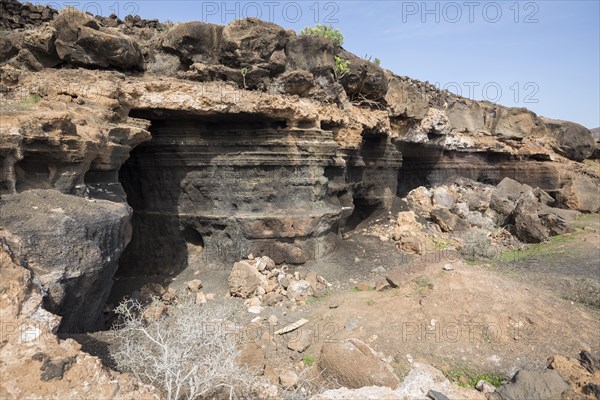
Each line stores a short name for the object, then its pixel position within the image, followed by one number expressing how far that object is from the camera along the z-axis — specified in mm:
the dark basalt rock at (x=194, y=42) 7324
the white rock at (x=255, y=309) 6295
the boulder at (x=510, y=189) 14445
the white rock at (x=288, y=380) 4348
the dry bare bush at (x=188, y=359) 3541
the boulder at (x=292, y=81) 7805
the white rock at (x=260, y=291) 6758
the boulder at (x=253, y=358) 4529
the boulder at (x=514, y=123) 16688
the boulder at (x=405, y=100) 11281
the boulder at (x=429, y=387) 3901
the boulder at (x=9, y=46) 6363
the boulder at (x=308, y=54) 8047
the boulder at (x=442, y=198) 13172
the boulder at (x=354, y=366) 4188
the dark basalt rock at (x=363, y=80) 9102
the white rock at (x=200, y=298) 6598
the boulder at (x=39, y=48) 6250
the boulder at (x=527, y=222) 11125
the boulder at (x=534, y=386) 3883
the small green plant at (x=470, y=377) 4520
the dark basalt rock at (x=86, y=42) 6336
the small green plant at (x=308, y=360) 4974
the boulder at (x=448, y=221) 11461
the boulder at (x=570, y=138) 17609
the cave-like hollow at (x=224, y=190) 7523
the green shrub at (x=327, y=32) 9078
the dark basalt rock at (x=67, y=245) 3814
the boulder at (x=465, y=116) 15115
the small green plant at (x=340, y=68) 8734
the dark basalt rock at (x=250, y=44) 7508
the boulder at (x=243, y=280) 6699
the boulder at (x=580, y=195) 14992
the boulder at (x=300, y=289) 6914
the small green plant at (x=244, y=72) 7541
